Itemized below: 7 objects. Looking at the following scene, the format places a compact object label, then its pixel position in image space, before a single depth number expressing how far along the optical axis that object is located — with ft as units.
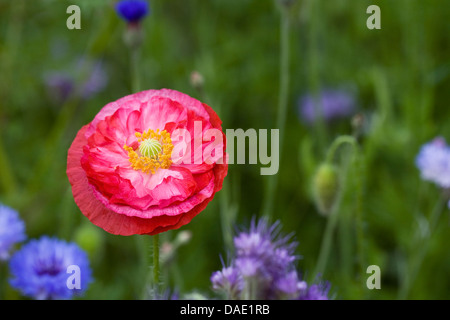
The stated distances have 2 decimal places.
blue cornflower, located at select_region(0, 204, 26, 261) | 1.60
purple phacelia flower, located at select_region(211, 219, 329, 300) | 1.40
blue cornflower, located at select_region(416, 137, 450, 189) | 1.79
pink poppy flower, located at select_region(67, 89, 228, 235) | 1.32
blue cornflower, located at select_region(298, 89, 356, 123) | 2.66
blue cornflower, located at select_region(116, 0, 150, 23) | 1.79
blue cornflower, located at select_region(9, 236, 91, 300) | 1.54
